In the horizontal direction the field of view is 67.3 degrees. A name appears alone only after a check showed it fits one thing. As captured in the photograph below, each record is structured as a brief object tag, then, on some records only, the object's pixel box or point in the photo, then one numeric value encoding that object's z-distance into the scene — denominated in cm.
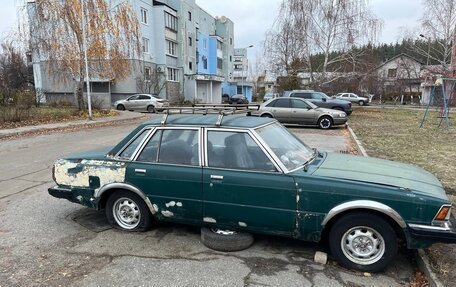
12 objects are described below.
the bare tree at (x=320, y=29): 2694
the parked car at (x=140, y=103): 2943
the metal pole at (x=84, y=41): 1956
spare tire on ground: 392
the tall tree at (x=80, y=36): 2106
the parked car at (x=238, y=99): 4328
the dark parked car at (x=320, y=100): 2116
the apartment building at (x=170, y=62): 3409
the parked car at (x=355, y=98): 4619
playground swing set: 1536
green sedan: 338
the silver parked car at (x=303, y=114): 1636
